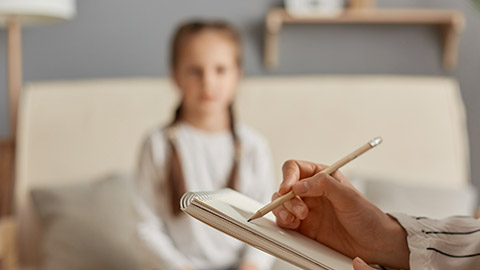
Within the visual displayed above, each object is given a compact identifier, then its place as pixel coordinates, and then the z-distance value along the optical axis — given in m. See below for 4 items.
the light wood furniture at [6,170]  2.56
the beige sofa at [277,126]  2.46
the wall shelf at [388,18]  2.90
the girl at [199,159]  1.79
